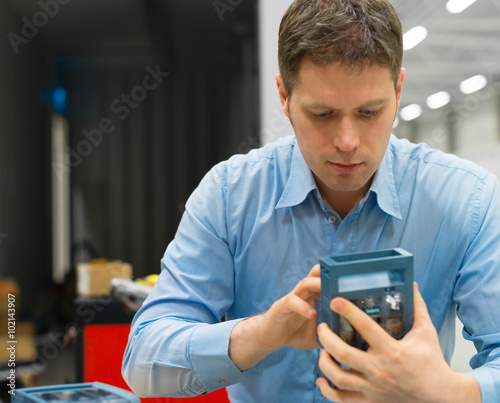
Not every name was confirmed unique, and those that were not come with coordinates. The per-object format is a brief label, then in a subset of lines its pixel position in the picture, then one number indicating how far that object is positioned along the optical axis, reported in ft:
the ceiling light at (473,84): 8.84
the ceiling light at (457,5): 8.84
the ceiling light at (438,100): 9.37
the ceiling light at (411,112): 9.64
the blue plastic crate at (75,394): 2.86
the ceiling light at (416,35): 9.34
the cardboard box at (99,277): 9.25
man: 3.18
